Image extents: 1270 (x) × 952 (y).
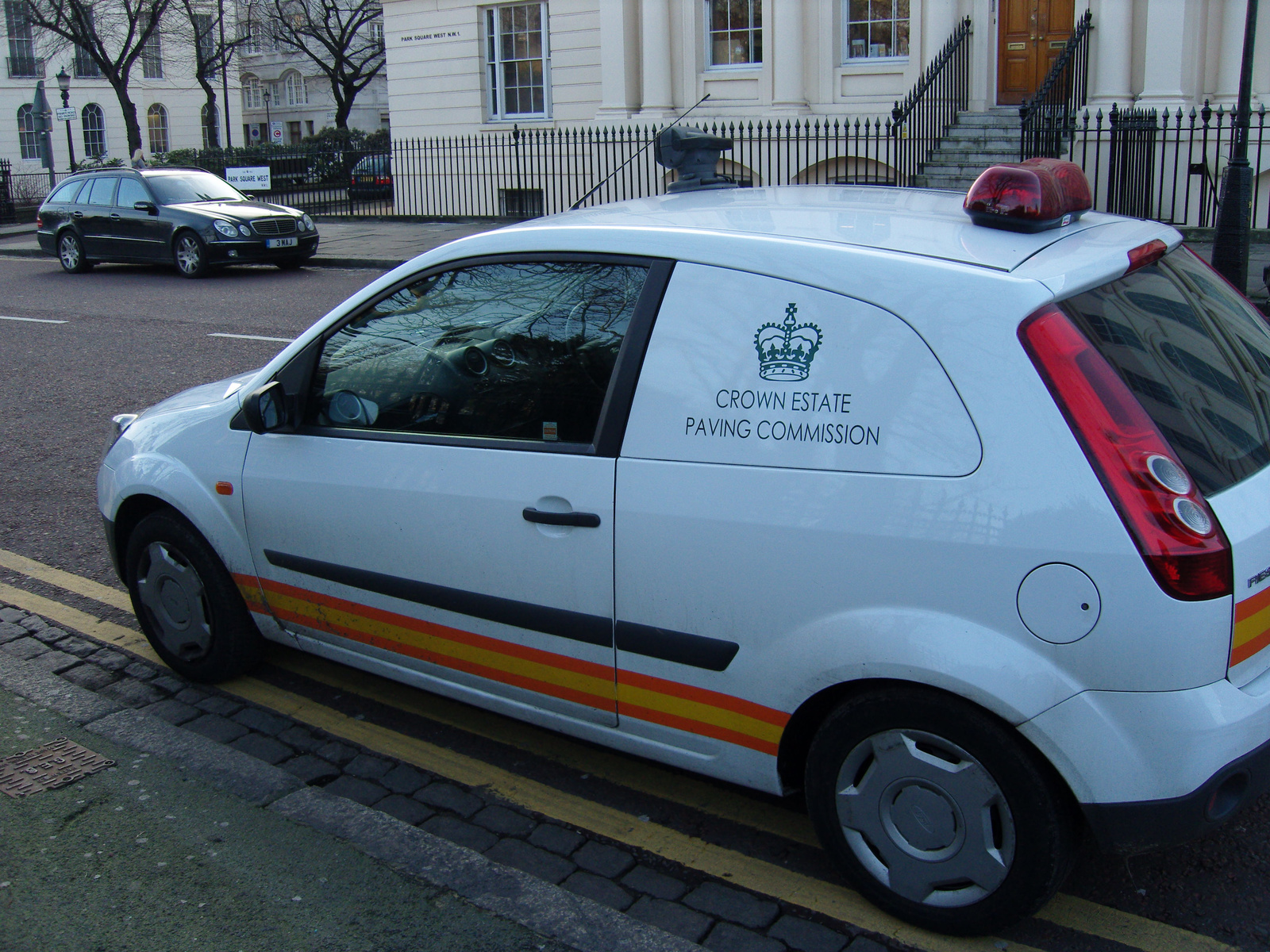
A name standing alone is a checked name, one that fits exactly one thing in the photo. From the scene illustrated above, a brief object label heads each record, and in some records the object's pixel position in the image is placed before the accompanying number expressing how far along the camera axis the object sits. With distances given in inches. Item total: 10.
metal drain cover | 139.2
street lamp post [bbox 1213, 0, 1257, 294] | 392.8
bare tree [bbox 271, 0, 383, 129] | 1706.4
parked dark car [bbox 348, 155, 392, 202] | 1067.3
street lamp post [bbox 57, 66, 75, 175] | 1229.1
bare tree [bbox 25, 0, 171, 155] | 1403.8
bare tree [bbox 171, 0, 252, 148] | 1628.9
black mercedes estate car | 669.3
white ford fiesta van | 93.4
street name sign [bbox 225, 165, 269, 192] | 903.1
